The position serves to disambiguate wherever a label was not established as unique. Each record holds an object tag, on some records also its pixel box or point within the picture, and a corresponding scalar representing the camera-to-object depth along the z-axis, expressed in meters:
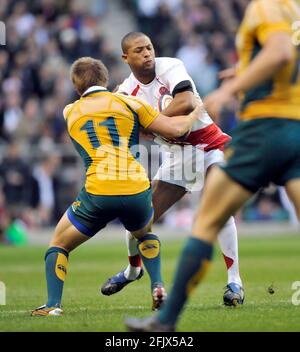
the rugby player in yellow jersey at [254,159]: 13.47
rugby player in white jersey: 19.23
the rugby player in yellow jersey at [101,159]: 17.27
